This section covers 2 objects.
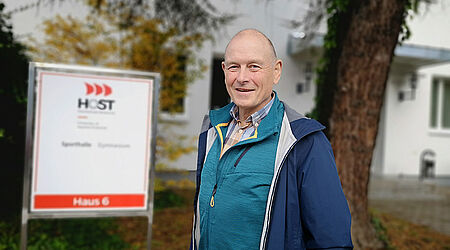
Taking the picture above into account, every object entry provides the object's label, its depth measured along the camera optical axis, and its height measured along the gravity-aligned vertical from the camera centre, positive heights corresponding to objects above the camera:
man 1.32 -0.18
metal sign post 2.97 -0.19
